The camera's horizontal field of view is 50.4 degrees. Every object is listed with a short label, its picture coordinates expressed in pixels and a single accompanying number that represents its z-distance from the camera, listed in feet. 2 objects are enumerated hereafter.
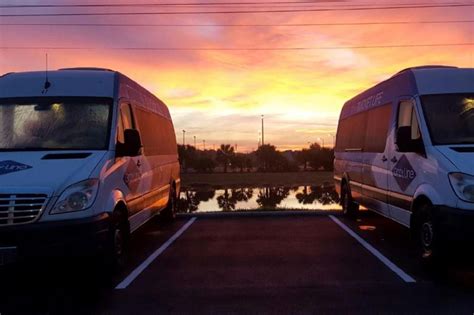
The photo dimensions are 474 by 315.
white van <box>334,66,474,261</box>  20.52
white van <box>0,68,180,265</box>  18.89
